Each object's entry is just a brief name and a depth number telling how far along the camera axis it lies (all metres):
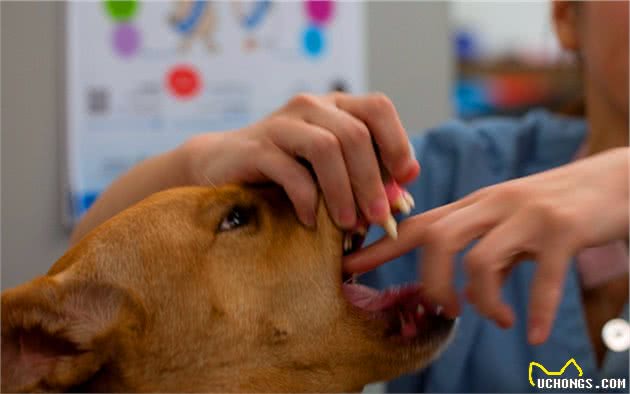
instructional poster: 1.52
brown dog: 0.77
